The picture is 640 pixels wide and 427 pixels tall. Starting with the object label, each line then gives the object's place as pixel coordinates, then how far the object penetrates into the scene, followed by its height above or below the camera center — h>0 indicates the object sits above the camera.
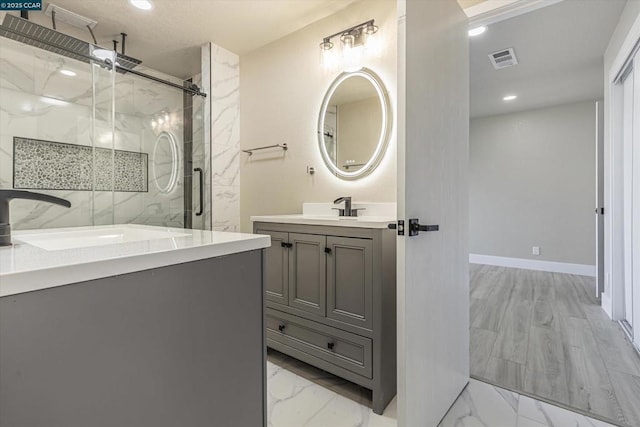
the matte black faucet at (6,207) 0.72 +0.02
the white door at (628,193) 2.25 +0.14
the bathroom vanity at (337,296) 1.57 -0.48
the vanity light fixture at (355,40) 2.08 +1.22
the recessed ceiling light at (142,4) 2.20 +1.52
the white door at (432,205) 1.19 +0.03
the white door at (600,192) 3.03 +0.20
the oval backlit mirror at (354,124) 2.08 +0.64
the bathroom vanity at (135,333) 0.44 -0.22
